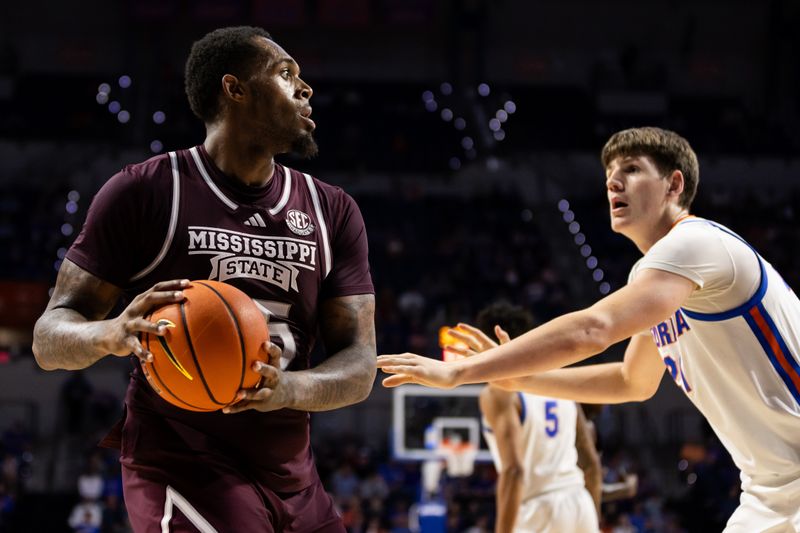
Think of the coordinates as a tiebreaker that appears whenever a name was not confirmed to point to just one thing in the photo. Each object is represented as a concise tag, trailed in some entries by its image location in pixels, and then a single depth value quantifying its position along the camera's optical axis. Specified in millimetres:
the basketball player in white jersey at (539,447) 5996
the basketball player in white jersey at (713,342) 3234
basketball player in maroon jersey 2932
